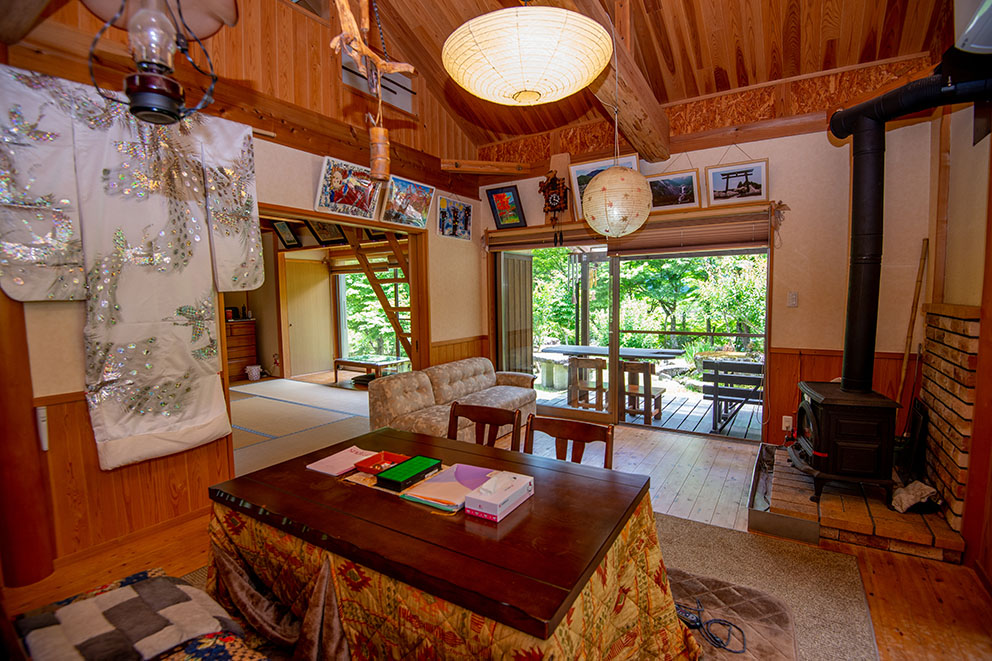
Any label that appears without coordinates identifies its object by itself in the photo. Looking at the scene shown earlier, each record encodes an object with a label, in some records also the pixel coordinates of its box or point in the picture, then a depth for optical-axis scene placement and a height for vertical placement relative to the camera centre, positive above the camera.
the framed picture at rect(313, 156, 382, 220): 3.68 +0.93
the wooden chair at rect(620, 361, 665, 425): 4.85 -1.04
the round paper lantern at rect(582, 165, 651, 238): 2.72 +0.58
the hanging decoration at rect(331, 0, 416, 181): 1.99 +1.14
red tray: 1.80 -0.66
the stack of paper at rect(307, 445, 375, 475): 1.85 -0.68
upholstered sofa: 3.87 -0.92
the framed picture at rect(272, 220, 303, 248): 7.41 +1.12
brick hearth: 2.42 -1.28
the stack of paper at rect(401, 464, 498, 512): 1.52 -0.67
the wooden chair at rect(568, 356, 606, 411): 5.03 -0.96
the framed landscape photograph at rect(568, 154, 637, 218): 4.31 +1.25
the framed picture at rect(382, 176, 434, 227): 4.28 +0.95
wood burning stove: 2.62 -0.85
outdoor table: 4.69 -0.60
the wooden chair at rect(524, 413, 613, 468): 1.99 -0.62
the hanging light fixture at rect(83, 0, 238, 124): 1.19 +0.64
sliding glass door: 5.00 -0.32
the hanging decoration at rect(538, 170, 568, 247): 4.77 +1.10
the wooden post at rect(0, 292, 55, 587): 2.24 -0.82
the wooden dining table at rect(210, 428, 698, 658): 1.11 -0.71
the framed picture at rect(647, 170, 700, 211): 4.21 +0.99
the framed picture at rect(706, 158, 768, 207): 3.94 +0.98
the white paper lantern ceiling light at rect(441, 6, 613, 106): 1.36 +0.78
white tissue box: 1.43 -0.64
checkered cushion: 1.19 -0.90
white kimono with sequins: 2.36 +0.31
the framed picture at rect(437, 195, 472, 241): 4.93 +0.90
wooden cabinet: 7.85 -0.77
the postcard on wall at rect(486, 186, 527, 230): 5.19 +1.05
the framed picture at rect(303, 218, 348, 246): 6.77 +1.02
